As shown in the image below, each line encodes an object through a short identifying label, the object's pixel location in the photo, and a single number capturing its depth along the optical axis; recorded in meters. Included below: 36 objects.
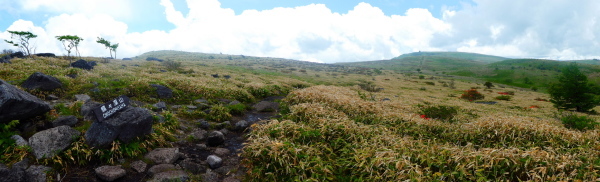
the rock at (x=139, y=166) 7.35
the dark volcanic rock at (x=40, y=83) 13.25
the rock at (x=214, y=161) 8.10
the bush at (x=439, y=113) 14.42
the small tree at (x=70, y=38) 37.04
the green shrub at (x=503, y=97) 32.97
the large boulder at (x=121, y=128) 7.66
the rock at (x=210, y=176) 7.29
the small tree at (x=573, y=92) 22.39
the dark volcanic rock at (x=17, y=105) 7.61
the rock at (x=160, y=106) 13.63
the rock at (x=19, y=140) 7.17
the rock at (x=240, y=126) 12.24
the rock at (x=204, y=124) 12.26
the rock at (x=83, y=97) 12.93
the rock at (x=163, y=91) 16.84
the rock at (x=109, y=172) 6.66
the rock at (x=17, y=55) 31.91
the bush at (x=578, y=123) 11.59
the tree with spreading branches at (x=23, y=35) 40.90
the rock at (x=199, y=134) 10.70
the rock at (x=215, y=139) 10.11
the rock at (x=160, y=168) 7.34
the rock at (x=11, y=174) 5.28
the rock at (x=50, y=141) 6.93
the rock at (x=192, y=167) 7.74
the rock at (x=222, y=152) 9.19
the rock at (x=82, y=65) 26.23
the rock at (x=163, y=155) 8.05
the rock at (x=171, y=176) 6.86
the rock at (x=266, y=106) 17.12
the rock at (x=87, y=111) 9.67
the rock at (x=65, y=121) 8.85
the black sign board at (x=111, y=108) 7.78
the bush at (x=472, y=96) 32.84
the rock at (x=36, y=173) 5.96
